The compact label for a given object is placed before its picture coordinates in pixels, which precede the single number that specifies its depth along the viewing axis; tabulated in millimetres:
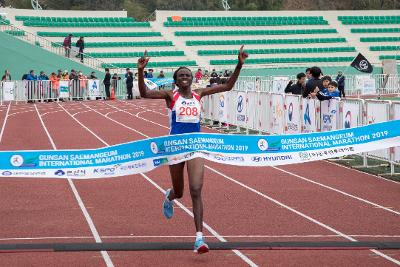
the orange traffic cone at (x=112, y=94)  48669
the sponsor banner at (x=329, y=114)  18709
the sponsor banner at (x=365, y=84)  47688
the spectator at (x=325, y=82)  19047
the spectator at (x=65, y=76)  46775
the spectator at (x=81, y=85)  47250
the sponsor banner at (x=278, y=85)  42275
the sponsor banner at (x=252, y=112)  24936
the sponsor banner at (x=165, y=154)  10094
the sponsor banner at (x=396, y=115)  15828
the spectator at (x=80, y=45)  53438
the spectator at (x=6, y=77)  44812
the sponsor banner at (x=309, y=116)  19938
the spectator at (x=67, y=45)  53269
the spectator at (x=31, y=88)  44438
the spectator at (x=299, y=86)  21312
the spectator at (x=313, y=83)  19202
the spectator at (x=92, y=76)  48688
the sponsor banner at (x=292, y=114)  21091
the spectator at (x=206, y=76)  43812
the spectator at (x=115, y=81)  49094
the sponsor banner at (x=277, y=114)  22512
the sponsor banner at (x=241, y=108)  25969
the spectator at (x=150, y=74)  48672
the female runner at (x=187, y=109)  9656
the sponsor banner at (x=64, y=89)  46281
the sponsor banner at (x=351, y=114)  17516
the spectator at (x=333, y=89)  18828
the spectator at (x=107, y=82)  46656
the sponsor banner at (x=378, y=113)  16391
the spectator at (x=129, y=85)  47562
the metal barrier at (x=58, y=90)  43688
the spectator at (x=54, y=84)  45281
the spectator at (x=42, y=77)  45219
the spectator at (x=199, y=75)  44172
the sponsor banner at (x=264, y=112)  23844
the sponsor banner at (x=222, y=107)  28219
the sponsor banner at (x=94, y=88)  48031
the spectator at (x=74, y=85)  46781
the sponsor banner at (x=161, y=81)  42406
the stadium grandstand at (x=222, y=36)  57094
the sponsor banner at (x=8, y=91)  43375
